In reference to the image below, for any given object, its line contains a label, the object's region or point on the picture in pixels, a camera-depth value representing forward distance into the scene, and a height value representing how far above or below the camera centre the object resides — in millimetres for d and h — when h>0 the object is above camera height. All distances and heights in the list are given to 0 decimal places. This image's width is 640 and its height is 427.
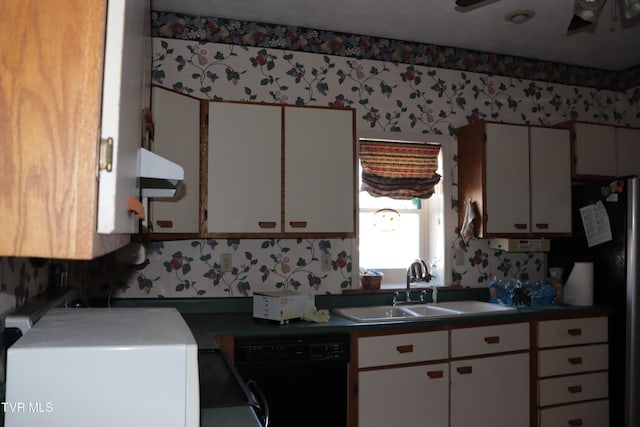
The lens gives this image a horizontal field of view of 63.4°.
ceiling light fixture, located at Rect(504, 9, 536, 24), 3043 +1339
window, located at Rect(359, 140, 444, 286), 3566 +32
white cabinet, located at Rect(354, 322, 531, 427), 2695 -766
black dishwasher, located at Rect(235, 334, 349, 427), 2492 -670
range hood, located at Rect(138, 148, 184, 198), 1282 +162
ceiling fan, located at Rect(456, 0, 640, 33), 1914 +876
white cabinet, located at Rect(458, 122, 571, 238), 3393 +415
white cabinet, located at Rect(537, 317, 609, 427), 3162 -826
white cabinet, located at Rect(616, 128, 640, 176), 3730 +656
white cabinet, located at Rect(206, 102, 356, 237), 2816 +374
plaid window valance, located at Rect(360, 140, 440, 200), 3461 +474
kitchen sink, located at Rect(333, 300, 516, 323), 3105 -444
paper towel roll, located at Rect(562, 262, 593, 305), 3418 -286
